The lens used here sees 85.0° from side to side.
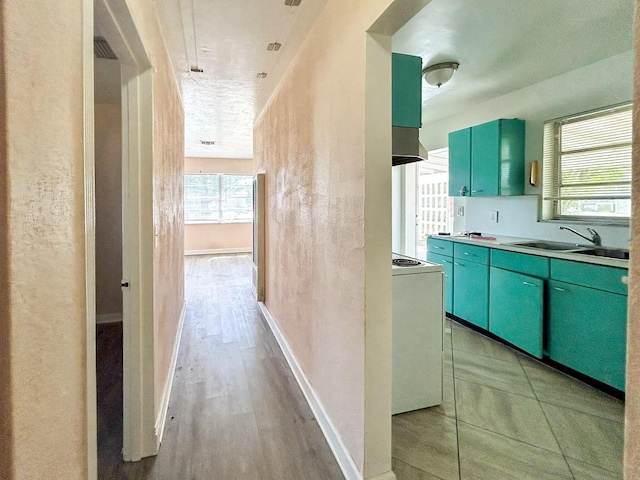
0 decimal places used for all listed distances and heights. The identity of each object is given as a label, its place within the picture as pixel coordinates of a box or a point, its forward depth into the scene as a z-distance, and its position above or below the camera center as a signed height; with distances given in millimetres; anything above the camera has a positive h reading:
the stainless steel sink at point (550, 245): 2998 -155
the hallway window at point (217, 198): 8859 +734
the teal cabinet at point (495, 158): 3461 +717
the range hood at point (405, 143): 1880 +459
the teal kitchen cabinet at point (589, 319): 2287 -644
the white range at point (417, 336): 2133 -676
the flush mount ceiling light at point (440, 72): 2912 +1321
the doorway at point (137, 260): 1730 -173
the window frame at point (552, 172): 3215 +533
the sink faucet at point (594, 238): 2861 -81
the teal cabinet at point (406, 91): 1870 +735
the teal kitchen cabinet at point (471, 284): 3350 -566
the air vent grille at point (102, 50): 2317 +1232
